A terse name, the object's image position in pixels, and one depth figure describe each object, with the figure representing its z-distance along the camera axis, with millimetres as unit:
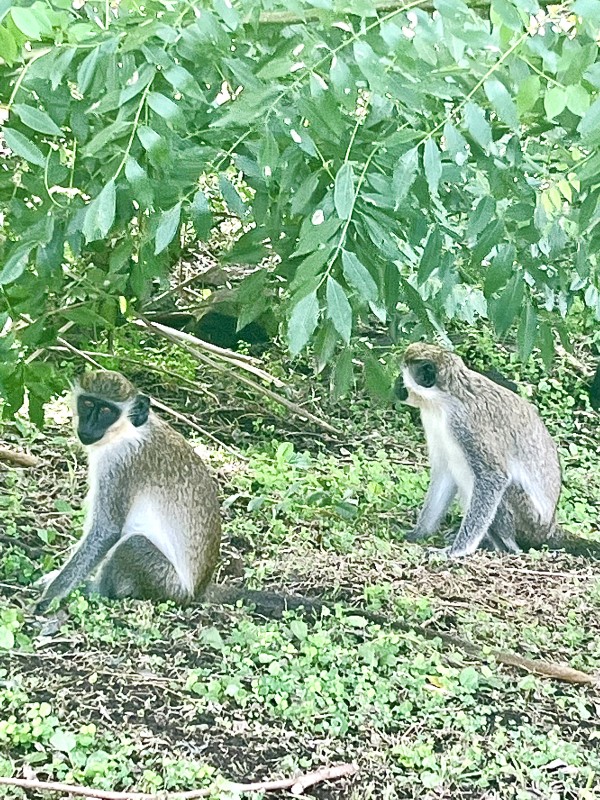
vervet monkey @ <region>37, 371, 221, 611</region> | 6070
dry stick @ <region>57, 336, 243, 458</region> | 9048
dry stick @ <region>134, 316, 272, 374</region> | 9766
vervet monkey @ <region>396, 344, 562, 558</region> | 8188
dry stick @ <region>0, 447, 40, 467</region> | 8141
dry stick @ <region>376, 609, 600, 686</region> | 5648
